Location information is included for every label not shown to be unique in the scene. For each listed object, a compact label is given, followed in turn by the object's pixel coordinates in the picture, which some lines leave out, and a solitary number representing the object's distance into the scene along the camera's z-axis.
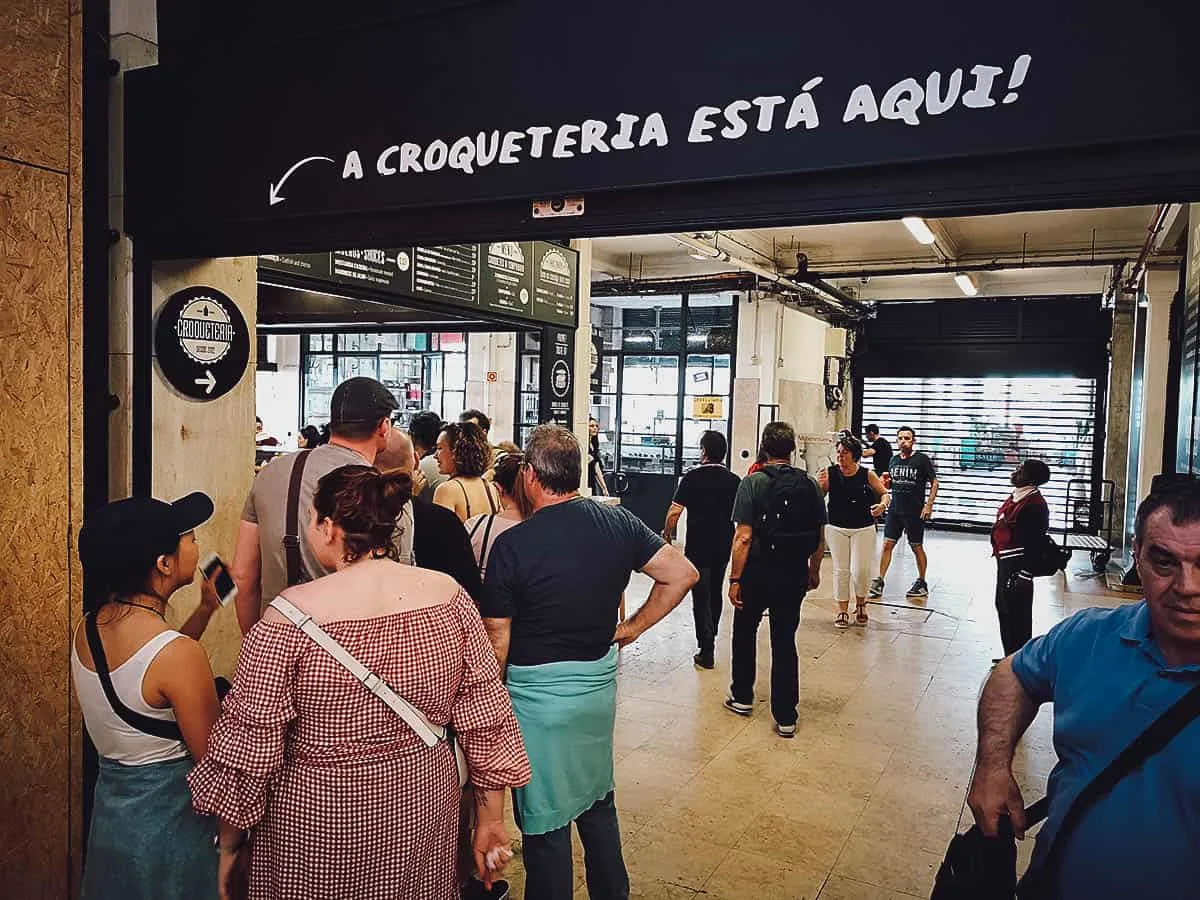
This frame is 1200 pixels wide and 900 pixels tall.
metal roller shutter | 13.23
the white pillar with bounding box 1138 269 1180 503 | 8.99
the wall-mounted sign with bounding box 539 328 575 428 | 7.09
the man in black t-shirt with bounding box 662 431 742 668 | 6.11
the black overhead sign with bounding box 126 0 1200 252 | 1.73
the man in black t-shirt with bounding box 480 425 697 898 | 2.50
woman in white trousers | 7.37
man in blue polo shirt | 1.52
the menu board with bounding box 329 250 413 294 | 4.70
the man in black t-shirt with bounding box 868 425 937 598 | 8.59
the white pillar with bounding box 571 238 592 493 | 7.37
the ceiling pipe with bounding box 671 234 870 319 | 9.34
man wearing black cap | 2.75
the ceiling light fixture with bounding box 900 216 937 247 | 8.51
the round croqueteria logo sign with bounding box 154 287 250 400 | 2.99
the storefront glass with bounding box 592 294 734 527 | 12.45
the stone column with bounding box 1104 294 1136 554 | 11.78
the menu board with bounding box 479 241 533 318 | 5.93
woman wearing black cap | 1.91
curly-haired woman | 3.95
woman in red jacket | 5.49
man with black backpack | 4.89
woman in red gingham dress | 1.78
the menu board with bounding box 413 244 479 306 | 5.33
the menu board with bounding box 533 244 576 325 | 6.67
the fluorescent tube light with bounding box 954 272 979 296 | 11.48
